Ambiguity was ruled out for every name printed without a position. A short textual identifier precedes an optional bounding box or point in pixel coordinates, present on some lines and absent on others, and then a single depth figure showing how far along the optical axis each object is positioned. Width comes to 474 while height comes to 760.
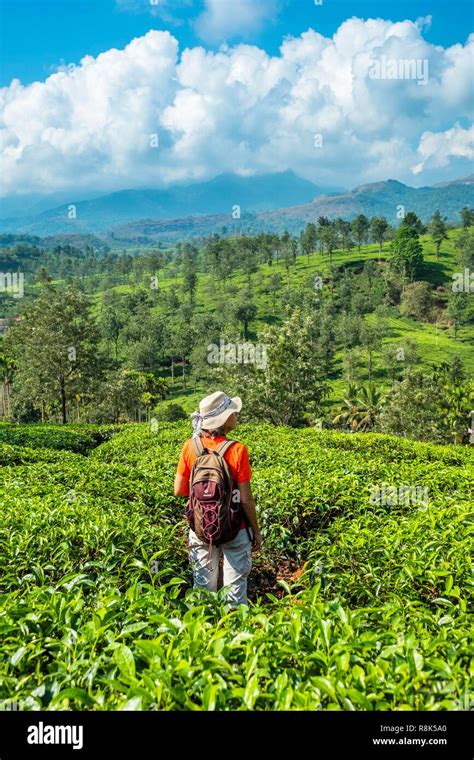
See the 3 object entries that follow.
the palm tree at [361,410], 47.66
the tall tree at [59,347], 30.06
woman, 4.98
